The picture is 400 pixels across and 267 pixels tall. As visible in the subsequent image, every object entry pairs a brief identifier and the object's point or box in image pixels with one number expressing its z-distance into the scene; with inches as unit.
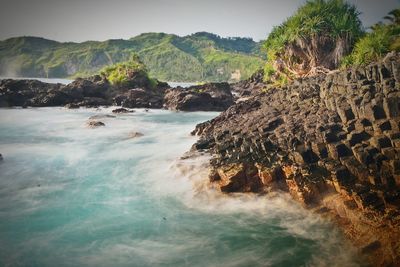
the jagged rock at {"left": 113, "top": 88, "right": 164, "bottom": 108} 1728.6
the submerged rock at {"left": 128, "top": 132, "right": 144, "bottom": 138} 943.7
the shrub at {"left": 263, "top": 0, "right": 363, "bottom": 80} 1033.5
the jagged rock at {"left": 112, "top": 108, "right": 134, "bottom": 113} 1441.9
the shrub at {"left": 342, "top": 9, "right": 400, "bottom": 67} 850.8
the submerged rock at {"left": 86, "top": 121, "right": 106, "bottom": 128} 1097.7
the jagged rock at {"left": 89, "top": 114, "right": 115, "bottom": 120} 1251.5
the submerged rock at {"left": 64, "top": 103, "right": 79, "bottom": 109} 1617.5
